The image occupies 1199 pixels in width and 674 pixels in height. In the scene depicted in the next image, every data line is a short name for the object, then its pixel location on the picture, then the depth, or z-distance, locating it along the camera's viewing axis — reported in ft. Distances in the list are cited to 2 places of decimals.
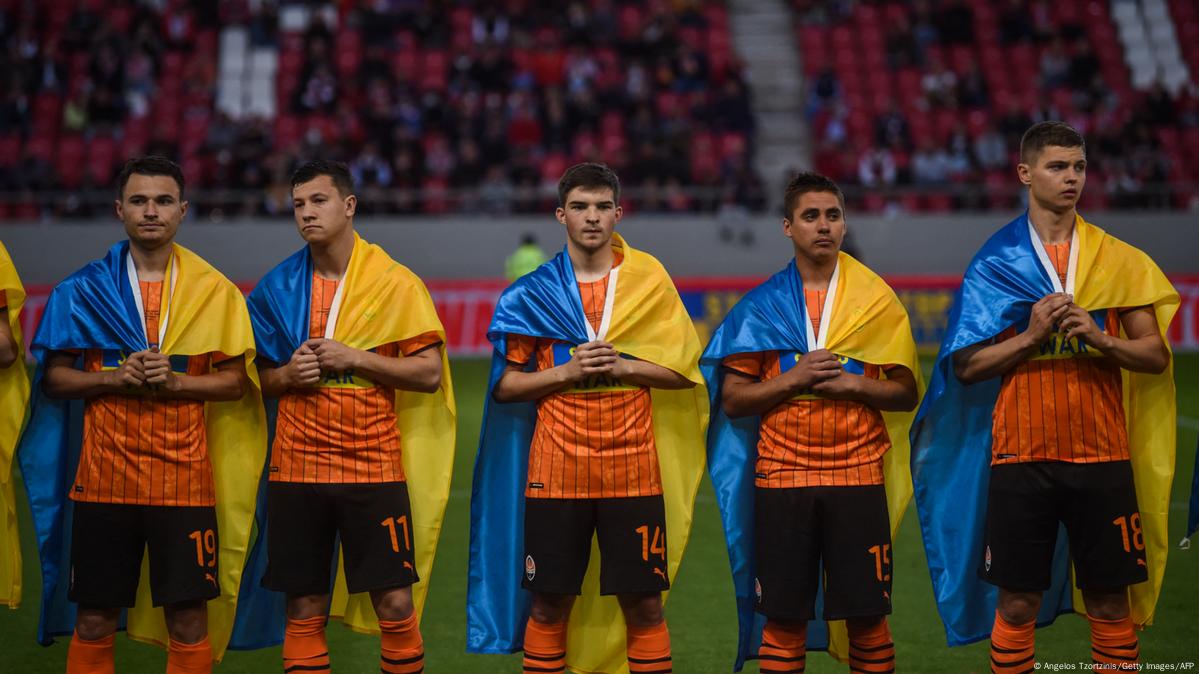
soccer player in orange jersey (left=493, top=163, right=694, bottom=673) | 31.12
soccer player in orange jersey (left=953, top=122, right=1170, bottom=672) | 30.68
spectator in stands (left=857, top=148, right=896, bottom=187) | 131.85
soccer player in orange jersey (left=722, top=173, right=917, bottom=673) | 30.63
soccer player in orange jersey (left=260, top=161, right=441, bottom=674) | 31.07
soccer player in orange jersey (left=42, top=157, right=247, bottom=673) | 30.91
